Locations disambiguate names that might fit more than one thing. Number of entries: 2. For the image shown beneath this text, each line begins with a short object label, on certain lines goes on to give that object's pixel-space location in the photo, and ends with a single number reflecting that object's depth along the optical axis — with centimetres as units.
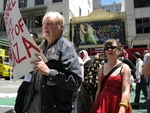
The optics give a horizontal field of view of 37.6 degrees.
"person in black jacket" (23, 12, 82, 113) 174
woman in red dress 249
